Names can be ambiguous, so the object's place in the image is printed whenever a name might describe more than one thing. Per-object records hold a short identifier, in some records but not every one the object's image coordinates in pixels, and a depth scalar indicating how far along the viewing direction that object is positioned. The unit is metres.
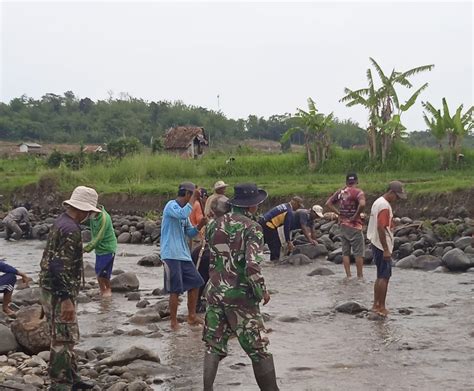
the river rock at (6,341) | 7.38
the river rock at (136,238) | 20.95
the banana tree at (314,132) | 27.83
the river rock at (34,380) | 6.38
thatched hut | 44.22
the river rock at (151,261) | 15.73
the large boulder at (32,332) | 7.44
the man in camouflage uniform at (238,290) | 5.56
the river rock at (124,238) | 21.03
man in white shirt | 8.85
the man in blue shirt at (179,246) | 8.37
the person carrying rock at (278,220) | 14.16
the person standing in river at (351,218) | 12.34
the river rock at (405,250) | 15.34
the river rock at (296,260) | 15.09
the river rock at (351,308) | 9.93
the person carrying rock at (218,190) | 9.77
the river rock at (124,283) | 11.97
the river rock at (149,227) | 21.11
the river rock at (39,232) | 22.78
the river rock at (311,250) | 15.87
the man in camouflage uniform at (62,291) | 5.94
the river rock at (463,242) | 15.12
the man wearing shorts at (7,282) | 9.20
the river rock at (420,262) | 14.06
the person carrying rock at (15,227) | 20.47
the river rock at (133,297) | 11.16
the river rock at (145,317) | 9.38
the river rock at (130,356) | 7.16
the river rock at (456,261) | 13.62
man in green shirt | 10.37
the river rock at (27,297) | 10.46
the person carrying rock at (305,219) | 14.53
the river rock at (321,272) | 13.76
